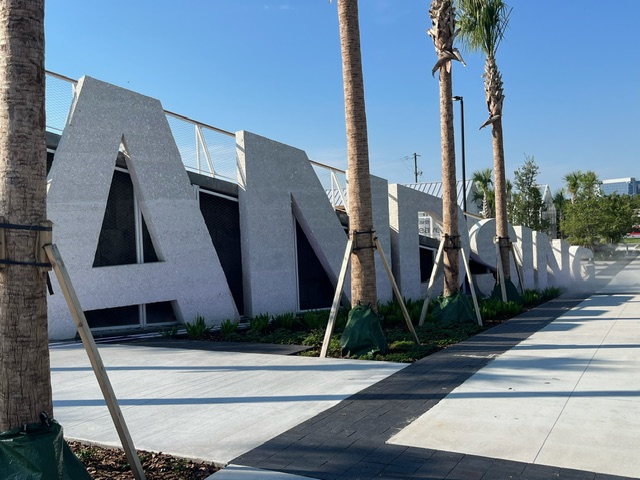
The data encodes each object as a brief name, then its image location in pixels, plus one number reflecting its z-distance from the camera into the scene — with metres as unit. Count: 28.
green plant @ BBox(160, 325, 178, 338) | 12.32
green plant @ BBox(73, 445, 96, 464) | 5.14
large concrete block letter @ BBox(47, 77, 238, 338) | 11.52
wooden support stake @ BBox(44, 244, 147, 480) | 4.28
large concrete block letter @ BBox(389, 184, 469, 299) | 18.11
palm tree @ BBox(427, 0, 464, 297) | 14.62
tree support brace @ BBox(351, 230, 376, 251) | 10.07
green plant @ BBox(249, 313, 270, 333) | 12.42
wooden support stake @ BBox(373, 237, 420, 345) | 10.09
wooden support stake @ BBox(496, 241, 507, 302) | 17.19
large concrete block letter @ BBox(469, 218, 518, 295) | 22.23
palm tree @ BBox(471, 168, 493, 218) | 53.94
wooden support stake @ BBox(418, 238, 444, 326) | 12.86
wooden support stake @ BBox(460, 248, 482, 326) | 13.16
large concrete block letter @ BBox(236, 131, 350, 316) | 14.21
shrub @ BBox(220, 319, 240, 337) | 12.27
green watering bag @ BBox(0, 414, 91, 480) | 3.92
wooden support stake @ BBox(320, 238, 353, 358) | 9.70
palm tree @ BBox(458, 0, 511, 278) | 18.70
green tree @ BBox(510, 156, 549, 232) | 37.33
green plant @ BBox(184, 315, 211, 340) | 12.14
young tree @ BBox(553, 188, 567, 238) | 56.54
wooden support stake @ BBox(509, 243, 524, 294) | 19.06
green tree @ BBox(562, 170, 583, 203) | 52.56
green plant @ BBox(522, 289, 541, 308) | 18.30
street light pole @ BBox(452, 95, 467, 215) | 32.42
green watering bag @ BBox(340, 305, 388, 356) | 9.76
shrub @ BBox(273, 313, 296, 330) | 12.84
